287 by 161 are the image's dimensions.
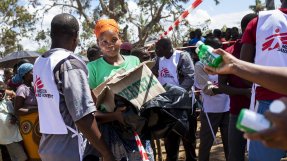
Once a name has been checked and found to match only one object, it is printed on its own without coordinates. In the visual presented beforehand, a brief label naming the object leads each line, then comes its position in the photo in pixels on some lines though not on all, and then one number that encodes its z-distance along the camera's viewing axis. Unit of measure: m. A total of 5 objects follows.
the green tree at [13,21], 17.48
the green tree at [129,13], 15.42
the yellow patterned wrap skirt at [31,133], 3.56
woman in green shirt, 2.20
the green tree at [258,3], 26.35
